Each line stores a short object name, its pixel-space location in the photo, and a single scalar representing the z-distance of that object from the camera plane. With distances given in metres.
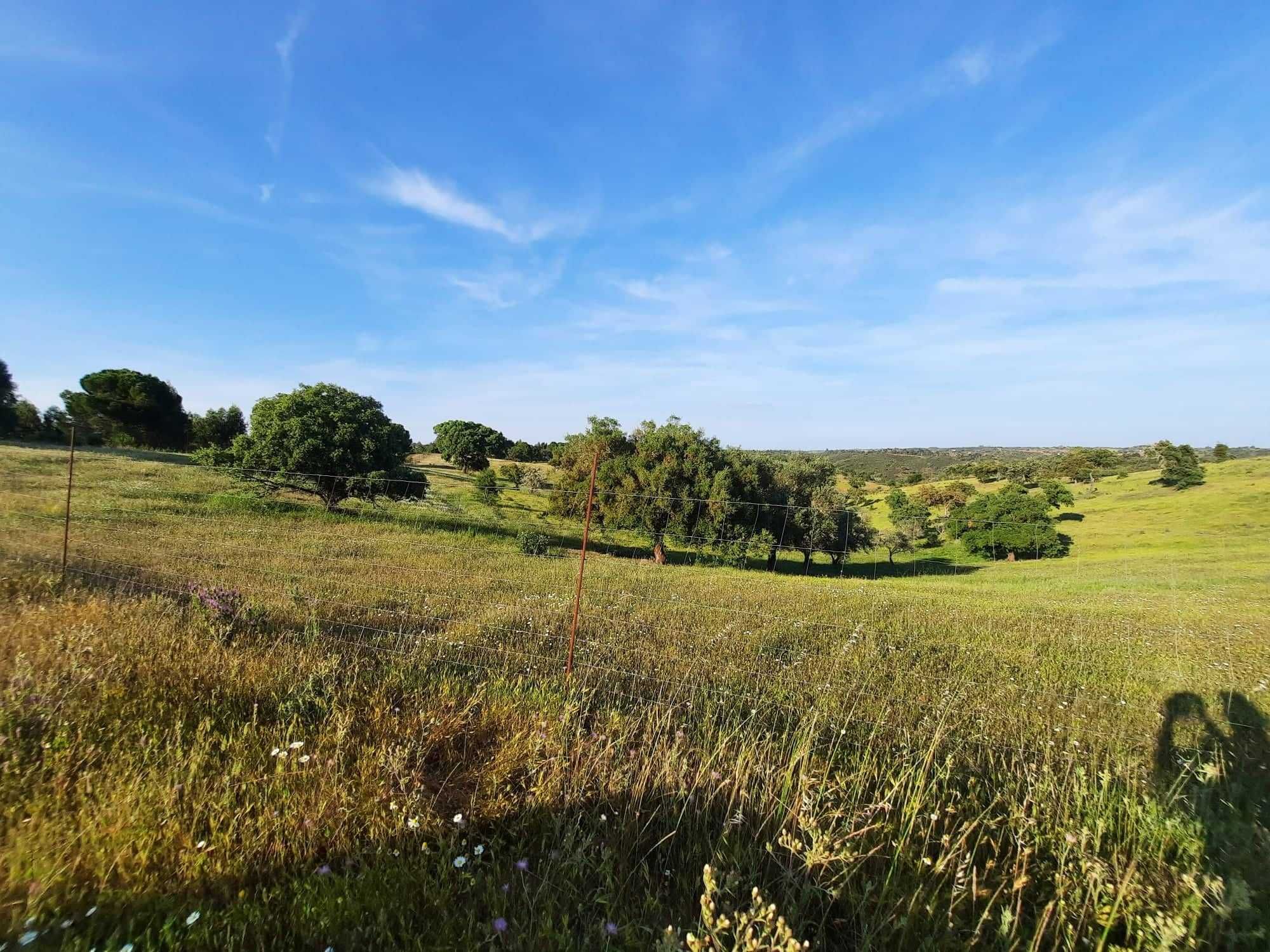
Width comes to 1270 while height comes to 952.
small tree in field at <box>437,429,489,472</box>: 60.06
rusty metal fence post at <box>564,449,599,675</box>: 4.20
